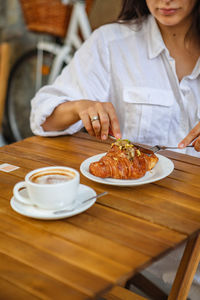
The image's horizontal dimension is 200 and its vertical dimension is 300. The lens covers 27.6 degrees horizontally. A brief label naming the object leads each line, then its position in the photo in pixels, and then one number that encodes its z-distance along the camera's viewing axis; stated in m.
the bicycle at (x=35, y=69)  3.07
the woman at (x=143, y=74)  1.63
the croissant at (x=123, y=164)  1.02
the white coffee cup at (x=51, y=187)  0.79
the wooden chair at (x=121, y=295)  1.28
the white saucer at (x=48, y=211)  0.80
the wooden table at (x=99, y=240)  0.63
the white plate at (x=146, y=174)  0.98
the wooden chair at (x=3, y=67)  1.44
